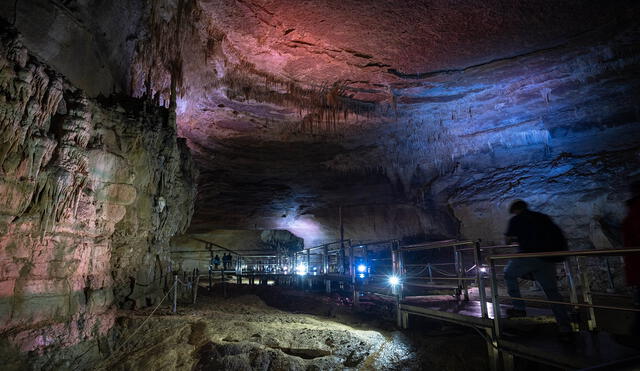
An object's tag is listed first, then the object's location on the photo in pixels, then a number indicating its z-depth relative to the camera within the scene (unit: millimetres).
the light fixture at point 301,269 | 14660
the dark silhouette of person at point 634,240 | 3863
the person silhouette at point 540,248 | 4419
